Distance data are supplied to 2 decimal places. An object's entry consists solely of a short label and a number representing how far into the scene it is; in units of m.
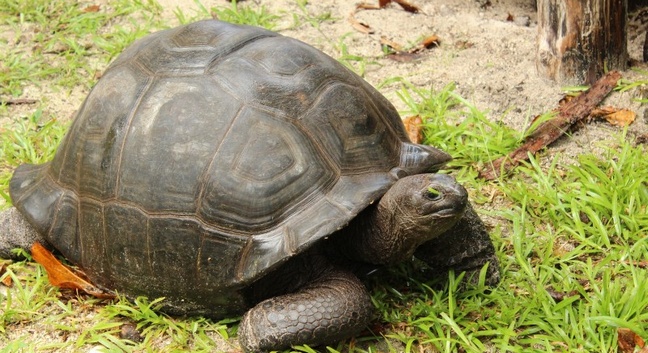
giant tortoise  3.13
